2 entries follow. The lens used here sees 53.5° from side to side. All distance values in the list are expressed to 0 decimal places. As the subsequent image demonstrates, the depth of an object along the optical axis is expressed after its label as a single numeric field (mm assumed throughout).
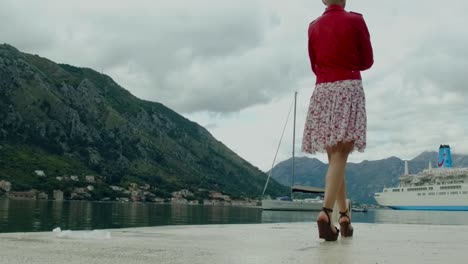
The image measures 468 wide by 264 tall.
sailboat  76312
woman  4320
